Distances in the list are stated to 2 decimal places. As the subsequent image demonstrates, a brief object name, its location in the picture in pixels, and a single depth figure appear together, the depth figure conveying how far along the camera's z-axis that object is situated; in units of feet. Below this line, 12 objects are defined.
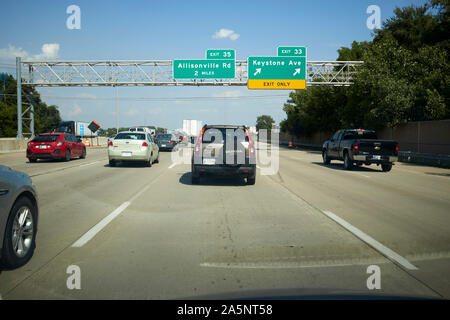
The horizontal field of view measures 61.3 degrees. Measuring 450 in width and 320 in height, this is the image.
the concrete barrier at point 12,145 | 105.60
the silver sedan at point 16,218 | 13.05
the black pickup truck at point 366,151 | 56.44
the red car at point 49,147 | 65.67
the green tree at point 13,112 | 250.98
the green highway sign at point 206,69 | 115.96
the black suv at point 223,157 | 37.27
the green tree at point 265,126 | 622.91
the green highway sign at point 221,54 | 115.65
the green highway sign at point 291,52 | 113.60
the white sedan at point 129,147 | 56.75
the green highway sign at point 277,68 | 113.91
